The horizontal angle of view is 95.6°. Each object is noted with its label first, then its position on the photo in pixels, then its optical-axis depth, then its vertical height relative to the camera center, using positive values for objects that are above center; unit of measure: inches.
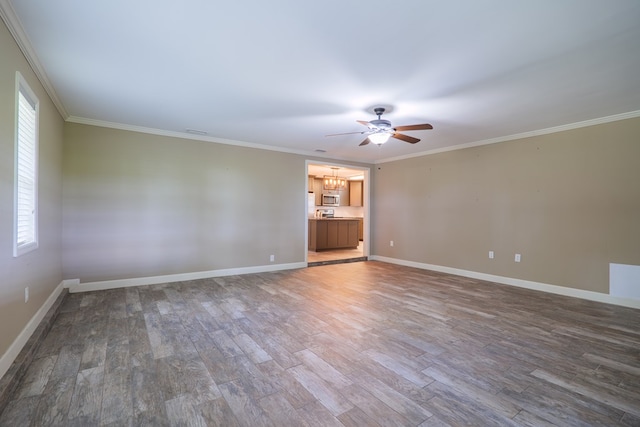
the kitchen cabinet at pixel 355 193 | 446.0 +28.6
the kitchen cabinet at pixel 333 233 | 324.8 -25.4
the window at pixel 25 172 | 91.0 +12.6
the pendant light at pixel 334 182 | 388.5 +40.7
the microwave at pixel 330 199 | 417.4 +17.2
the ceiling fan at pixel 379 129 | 138.1 +39.6
